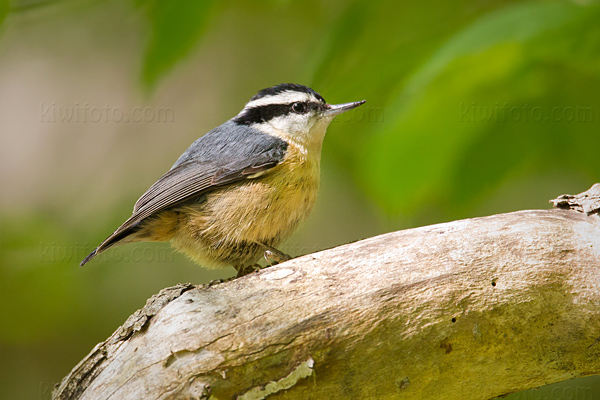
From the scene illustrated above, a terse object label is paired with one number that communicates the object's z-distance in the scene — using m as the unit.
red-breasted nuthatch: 5.98
